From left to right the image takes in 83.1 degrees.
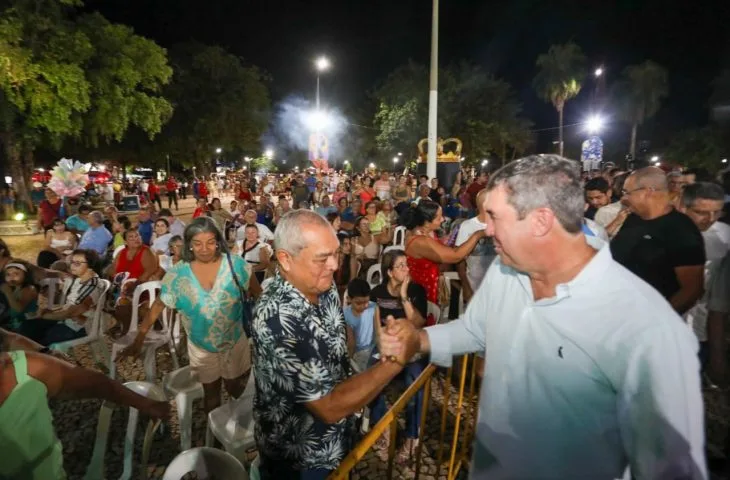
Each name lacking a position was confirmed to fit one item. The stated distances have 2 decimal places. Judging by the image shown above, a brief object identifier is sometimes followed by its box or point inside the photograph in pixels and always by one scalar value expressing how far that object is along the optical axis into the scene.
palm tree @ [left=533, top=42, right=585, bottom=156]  41.72
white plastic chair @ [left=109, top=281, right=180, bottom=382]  4.61
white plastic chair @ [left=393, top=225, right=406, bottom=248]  9.09
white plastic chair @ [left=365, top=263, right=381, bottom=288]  6.48
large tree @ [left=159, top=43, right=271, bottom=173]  27.08
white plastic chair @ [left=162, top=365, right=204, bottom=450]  3.41
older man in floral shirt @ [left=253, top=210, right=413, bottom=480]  1.77
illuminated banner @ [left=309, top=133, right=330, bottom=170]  29.52
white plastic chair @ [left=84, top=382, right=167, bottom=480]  2.79
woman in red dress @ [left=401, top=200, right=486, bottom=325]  4.14
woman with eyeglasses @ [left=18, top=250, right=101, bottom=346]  4.79
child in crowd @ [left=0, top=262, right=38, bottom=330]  4.63
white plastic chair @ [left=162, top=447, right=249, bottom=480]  2.14
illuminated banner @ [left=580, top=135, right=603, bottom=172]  27.97
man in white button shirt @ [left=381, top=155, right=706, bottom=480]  1.24
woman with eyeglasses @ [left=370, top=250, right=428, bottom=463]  3.78
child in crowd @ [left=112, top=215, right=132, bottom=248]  8.07
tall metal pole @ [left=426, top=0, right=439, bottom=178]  15.01
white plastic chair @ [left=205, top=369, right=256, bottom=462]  3.01
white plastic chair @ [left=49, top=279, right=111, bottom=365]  4.94
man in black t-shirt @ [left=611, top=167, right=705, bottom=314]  3.10
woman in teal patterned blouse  3.55
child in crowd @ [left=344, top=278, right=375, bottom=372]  4.31
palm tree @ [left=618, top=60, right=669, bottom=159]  37.55
